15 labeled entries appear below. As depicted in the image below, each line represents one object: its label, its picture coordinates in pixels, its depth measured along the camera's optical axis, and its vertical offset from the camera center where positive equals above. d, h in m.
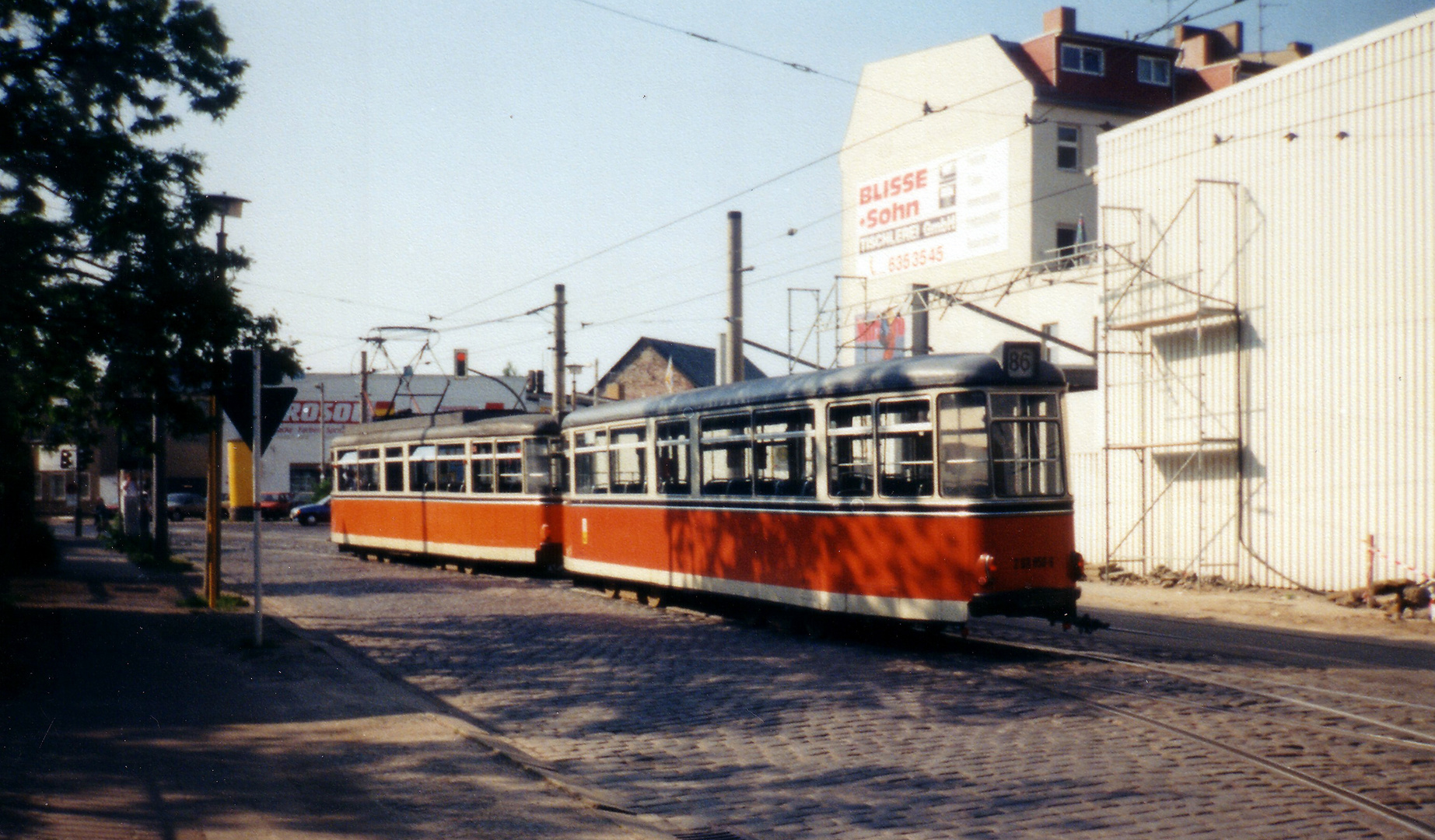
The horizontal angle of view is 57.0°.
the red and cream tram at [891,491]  12.09 -0.39
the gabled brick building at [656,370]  73.56 +4.75
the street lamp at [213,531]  17.47 -0.96
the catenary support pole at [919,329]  29.06 +3.04
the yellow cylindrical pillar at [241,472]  19.56 -0.20
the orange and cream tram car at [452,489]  22.38 -0.63
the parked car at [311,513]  57.44 -2.41
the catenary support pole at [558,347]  32.28 +2.67
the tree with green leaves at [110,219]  12.47 +2.39
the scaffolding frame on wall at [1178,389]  21.91 +1.04
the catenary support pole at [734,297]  24.31 +2.87
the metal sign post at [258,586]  12.89 -1.25
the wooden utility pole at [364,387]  52.88 +2.91
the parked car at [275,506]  62.28 -2.25
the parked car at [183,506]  64.75 -2.29
